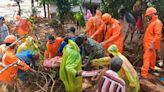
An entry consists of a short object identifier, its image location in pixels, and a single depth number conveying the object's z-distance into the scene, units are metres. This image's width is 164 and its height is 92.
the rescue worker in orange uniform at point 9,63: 3.52
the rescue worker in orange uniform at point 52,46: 4.24
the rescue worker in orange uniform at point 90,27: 4.80
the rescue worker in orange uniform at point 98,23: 4.66
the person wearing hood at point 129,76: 3.13
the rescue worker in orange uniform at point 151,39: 4.07
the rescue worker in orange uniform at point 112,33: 4.36
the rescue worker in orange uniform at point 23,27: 5.47
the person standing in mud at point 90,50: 3.65
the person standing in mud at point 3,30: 5.24
